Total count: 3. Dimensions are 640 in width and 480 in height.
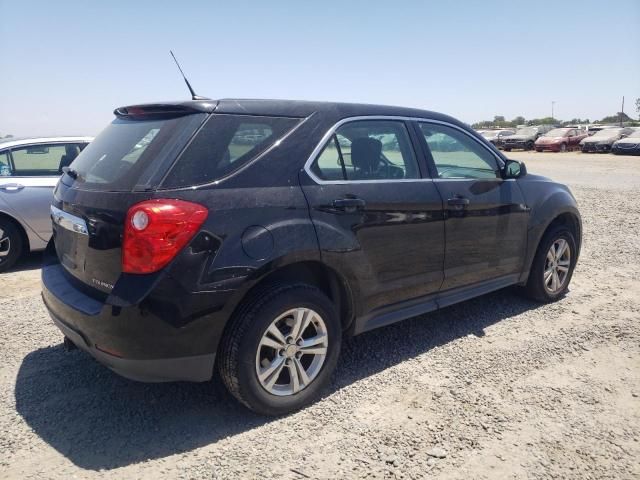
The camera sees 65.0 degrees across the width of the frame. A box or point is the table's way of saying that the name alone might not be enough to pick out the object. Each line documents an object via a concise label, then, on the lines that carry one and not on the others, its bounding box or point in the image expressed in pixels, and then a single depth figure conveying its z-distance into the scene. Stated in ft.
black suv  8.18
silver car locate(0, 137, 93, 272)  19.38
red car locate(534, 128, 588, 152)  108.88
